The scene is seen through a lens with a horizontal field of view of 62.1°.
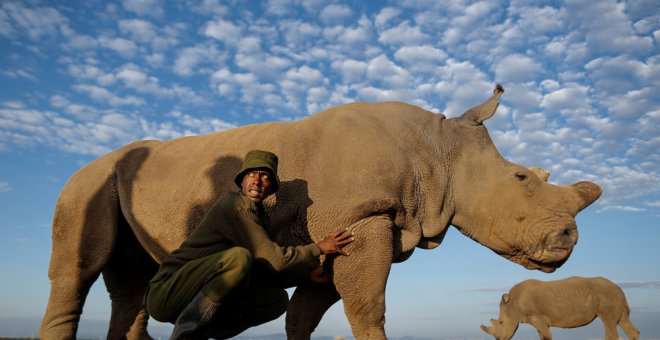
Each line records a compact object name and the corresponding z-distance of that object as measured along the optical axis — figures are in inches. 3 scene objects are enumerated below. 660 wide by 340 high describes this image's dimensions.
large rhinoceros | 183.9
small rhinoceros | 549.3
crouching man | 141.3
